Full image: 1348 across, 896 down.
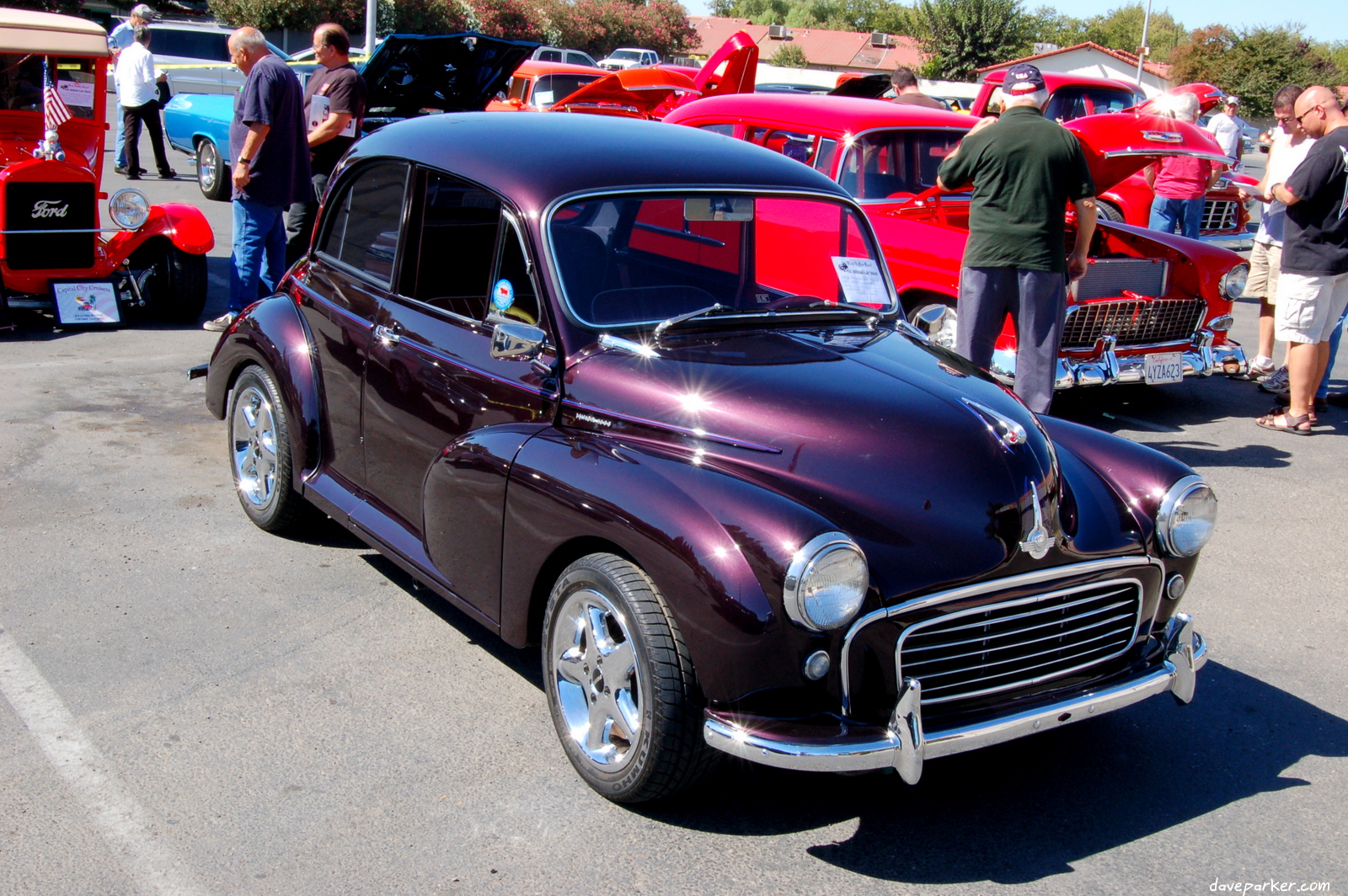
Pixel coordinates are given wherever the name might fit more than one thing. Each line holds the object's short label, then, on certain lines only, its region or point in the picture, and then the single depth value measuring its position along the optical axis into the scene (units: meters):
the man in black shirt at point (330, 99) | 8.44
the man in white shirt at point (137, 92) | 13.47
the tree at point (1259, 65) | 49.66
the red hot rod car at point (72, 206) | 7.66
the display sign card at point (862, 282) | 4.22
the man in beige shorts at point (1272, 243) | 8.24
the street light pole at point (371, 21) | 20.11
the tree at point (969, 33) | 51.16
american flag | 8.11
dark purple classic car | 2.78
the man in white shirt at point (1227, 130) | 12.22
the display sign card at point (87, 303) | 7.91
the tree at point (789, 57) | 59.19
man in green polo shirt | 5.56
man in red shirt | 10.44
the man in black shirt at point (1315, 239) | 6.65
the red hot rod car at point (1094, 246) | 6.98
